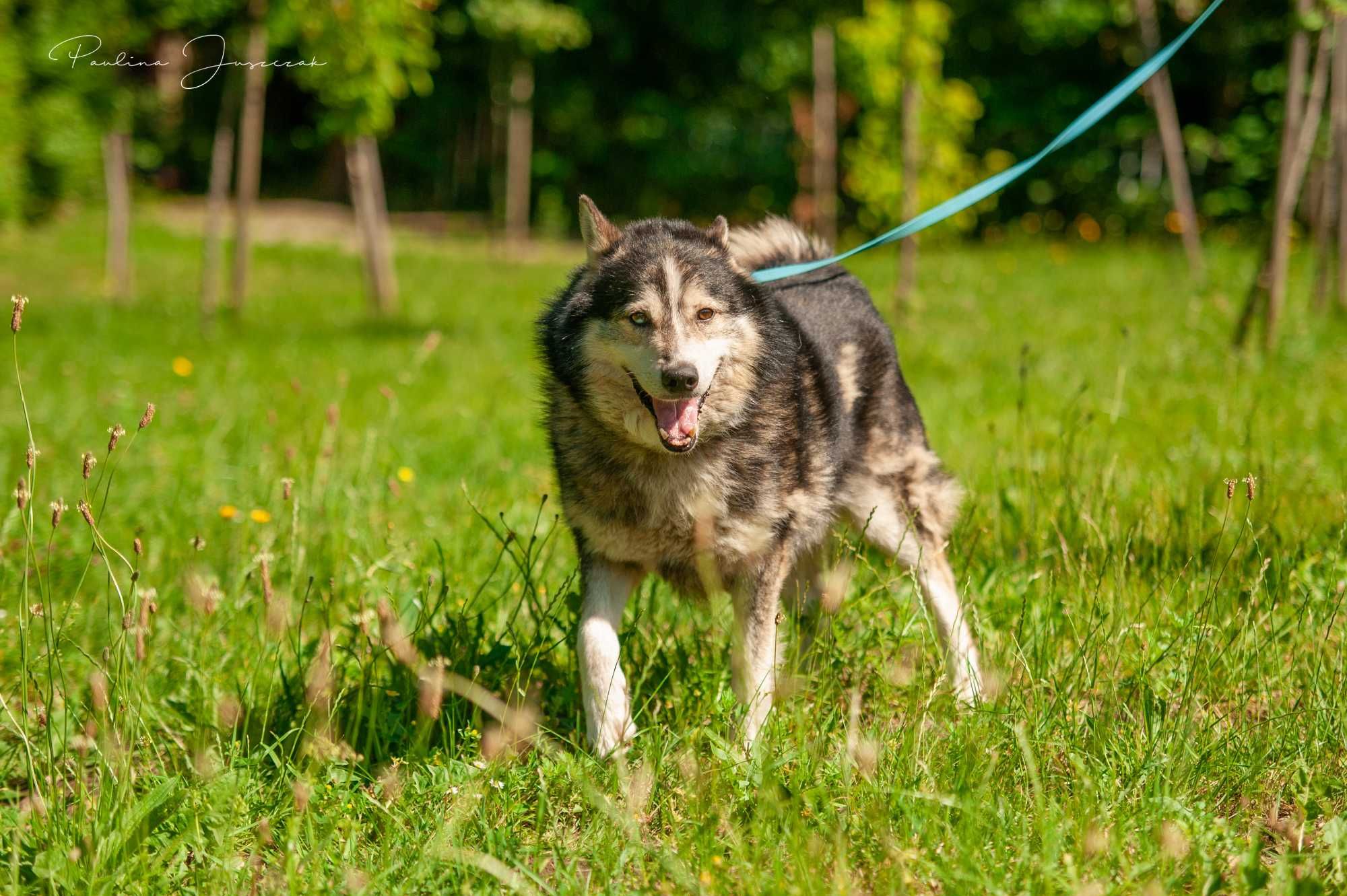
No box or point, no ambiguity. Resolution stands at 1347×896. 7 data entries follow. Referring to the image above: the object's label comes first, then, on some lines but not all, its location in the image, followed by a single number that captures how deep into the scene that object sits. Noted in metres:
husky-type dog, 3.04
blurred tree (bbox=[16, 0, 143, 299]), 15.86
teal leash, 3.61
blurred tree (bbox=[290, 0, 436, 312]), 9.81
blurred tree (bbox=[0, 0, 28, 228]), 15.48
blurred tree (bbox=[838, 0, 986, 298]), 16.86
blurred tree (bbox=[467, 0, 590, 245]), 15.95
